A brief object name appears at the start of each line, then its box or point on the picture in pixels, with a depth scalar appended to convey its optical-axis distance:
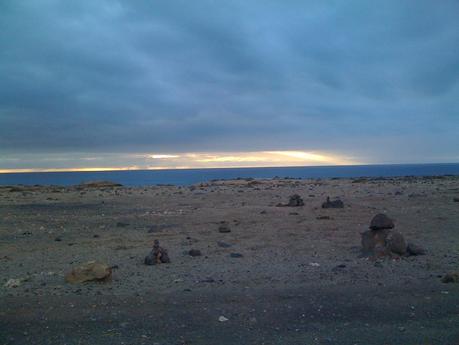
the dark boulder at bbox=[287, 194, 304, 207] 25.75
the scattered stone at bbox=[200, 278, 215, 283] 10.12
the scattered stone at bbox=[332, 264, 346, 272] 11.03
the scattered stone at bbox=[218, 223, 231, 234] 17.23
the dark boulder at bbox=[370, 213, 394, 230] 12.81
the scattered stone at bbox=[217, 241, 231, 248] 14.35
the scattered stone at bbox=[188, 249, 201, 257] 12.86
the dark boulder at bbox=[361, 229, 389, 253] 12.59
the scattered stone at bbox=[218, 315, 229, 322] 7.66
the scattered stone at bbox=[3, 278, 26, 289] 9.82
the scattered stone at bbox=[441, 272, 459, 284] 9.69
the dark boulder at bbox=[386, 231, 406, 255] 12.23
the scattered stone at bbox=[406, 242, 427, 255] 12.33
